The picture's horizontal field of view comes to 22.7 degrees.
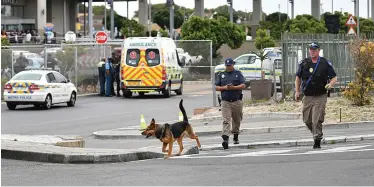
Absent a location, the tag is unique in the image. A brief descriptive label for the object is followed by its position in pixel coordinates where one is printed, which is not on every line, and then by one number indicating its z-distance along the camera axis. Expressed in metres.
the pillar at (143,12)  83.17
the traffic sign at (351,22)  44.46
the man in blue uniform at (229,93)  18.25
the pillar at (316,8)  85.85
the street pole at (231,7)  76.28
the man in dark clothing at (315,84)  16.91
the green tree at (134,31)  79.00
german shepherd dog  15.90
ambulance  38.97
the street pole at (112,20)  65.59
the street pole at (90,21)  53.38
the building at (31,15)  78.94
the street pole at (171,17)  65.88
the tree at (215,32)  57.69
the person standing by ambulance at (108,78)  40.67
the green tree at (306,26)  75.61
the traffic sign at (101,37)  45.06
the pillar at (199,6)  82.94
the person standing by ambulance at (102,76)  41.06
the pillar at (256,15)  86.86
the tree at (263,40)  63.12
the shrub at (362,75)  25.86
